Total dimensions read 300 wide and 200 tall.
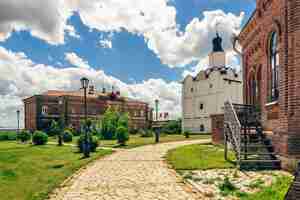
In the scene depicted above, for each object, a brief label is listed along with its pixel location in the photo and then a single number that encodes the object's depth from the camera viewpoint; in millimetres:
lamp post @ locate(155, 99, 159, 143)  24741
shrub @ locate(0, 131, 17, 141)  40406
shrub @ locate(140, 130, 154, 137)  36575
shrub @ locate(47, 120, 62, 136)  43134
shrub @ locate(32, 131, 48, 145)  24241
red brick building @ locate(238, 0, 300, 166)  8445
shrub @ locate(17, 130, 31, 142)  29844
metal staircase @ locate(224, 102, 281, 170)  9070
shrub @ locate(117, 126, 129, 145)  21211
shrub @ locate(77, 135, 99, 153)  16656
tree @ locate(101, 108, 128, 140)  32625
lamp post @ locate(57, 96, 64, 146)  49594
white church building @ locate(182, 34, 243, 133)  43875
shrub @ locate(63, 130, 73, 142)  28347
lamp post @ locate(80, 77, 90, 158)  14129
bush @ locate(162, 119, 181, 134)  45738
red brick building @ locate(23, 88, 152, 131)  48406
